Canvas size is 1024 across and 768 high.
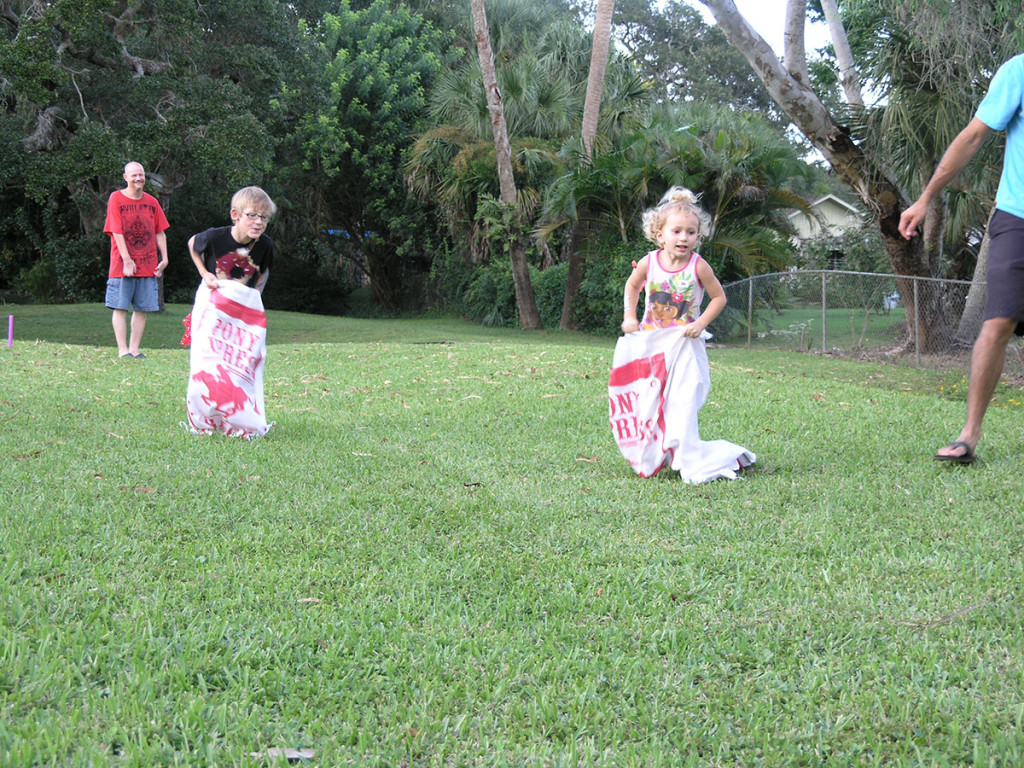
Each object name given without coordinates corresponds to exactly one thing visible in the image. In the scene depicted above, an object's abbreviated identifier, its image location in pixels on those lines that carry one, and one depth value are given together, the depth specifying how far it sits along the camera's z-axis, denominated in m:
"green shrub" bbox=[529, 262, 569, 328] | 21.22
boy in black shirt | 5.77
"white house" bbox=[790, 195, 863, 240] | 45.28
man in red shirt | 10.03
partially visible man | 4.60
